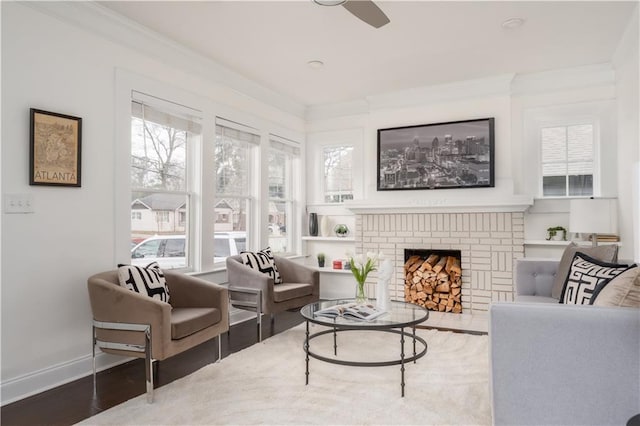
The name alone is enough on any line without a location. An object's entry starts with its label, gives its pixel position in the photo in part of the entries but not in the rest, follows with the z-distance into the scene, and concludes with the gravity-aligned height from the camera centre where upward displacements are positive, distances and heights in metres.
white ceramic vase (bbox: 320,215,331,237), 5.73 -0.14
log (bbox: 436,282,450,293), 4.72 -0.82
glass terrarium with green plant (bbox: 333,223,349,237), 5.62 -0.19
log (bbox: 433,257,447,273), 4.75 -0.57
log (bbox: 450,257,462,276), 4.71 -0.60
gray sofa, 1.61 -0.60
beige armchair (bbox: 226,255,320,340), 3.77 -0.70
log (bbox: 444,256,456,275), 4.75 -0.55
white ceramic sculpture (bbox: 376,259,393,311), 2.96 -0.51
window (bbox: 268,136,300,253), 5.38 +0.33
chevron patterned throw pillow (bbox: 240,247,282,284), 4.13 -0.47
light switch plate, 2.52 +0.08
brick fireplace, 4.57 -0.31
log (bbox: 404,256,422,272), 4.96 -0.58
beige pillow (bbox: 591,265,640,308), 1.75 -0.33
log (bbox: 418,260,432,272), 4.81 -0.59
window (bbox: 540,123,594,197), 4.46 +0.61
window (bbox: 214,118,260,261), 4.44 +0.42
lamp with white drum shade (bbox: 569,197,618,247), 3.74 -0.01
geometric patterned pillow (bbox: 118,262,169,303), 2.82 -0.45
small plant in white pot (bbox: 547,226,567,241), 4.44 -0.20
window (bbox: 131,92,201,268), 3.52 +0.40
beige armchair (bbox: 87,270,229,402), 2.51 -0.69
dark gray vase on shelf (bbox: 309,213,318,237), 5.75 -0.12
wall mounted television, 4.70 +0.71
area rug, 2.19 -1.06
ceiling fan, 2.44 +1.26
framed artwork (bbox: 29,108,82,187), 2.66 +0.45
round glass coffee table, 2.50 -0.67
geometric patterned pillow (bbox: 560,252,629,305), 2.18 -0.35
